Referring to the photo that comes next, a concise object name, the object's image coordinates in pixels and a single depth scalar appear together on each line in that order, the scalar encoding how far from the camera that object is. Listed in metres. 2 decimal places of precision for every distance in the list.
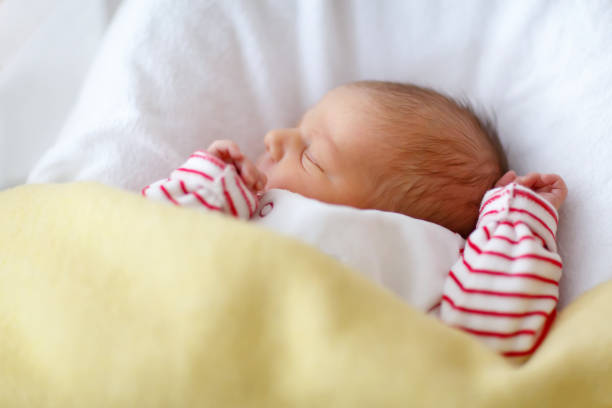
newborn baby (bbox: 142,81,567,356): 0.70
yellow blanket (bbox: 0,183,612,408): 0.64
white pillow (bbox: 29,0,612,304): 0.76
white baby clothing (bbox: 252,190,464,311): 0.71
